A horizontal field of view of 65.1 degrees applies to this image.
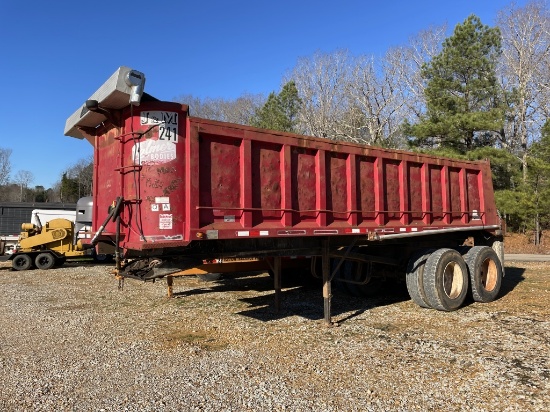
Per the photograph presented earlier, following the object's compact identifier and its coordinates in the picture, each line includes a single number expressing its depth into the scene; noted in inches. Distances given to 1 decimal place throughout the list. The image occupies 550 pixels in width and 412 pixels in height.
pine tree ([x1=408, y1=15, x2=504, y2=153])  950.4
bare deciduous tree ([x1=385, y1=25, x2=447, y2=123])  1328.7
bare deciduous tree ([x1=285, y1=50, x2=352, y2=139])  1393.9
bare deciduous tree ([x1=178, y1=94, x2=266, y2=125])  1752.0
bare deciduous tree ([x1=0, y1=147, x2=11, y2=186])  2615.7
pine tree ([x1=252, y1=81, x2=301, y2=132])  1316.4
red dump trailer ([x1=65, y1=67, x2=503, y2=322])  203.6
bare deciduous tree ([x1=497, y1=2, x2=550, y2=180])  1181.1
